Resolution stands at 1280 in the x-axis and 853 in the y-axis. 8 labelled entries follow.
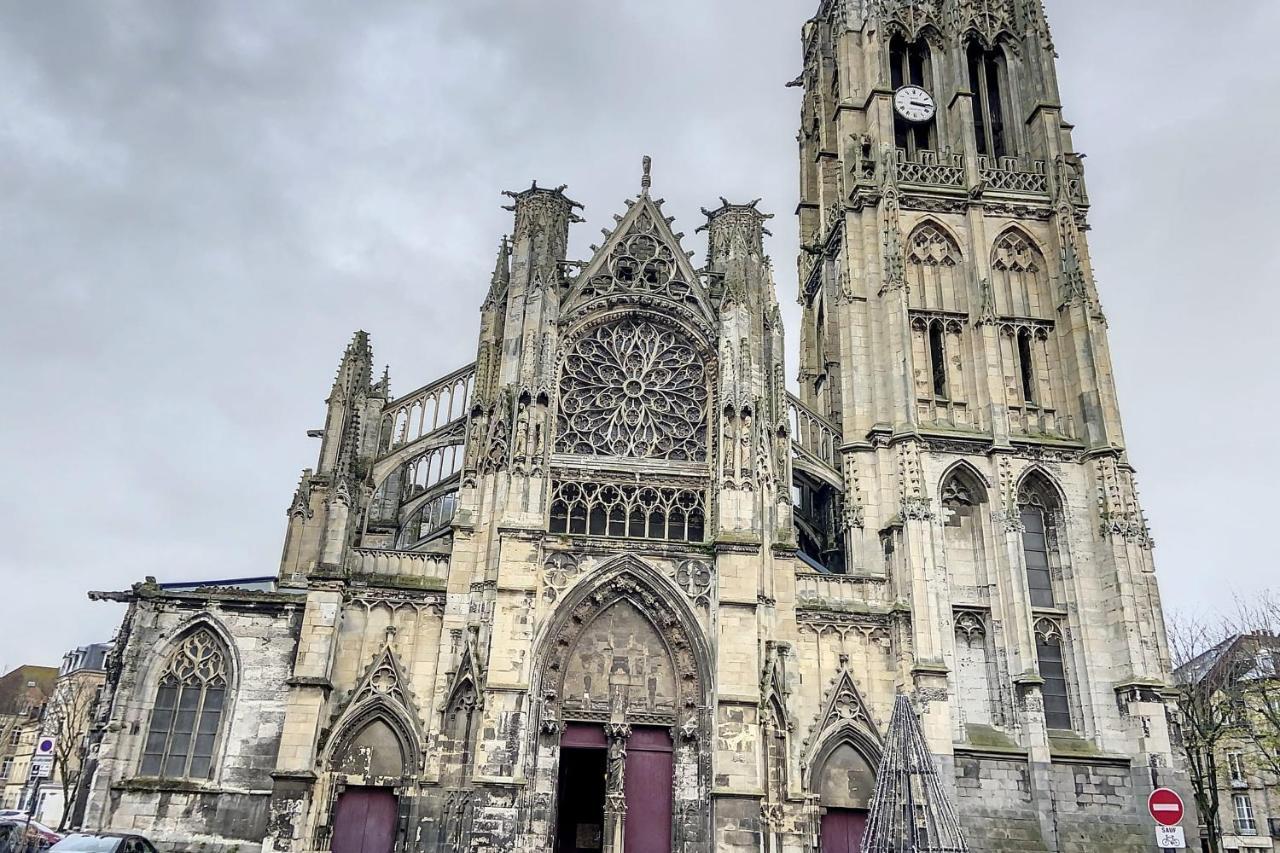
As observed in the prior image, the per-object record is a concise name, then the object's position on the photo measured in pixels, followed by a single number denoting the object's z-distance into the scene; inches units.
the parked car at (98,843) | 617.3
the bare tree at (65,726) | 1321.1
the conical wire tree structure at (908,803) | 599.8
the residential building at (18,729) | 2308.9
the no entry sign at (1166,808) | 467.8
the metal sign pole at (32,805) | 673.3
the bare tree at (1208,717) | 1100.5
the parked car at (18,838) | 733.8
